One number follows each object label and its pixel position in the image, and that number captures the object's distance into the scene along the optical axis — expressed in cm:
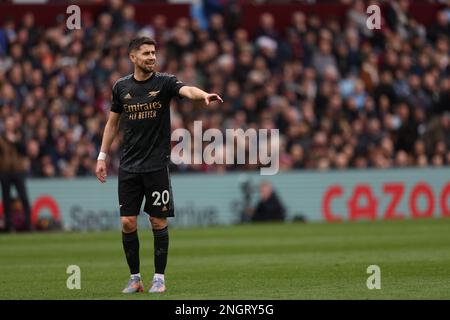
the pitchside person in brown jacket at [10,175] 2331
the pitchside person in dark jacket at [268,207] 2522
